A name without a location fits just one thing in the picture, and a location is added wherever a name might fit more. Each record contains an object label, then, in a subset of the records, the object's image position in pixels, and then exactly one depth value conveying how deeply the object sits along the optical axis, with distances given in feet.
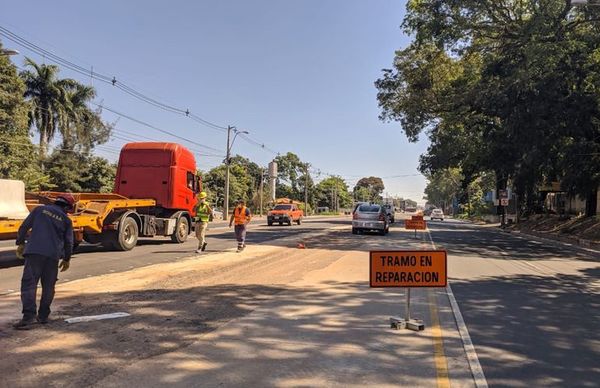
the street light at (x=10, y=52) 72.44
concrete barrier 44.45
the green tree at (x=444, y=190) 384.47
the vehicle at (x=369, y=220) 100.32
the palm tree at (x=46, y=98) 157.58
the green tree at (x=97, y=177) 161.07
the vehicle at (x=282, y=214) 141.28
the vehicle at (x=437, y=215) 263.21
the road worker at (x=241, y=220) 60.37
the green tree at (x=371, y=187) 598.75
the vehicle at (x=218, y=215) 214.85
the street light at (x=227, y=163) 182.19
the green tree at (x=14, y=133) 119.55
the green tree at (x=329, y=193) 448.98
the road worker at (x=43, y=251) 24.03
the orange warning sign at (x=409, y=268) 25.20
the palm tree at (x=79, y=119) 162.20
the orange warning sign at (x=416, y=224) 86.58
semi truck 58.44
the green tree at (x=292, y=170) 425.69
